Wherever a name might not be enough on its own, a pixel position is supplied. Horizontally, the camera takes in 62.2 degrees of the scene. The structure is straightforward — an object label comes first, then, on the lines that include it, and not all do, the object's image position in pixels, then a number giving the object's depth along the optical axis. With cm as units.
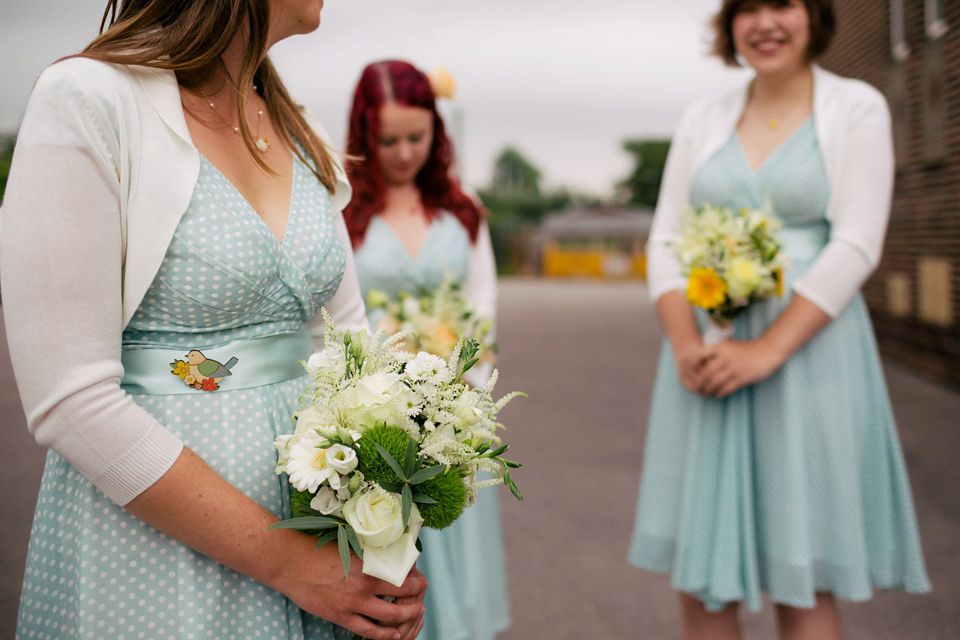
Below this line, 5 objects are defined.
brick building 764
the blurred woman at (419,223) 318
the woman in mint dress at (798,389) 262
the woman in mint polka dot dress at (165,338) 121
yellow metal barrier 4391
